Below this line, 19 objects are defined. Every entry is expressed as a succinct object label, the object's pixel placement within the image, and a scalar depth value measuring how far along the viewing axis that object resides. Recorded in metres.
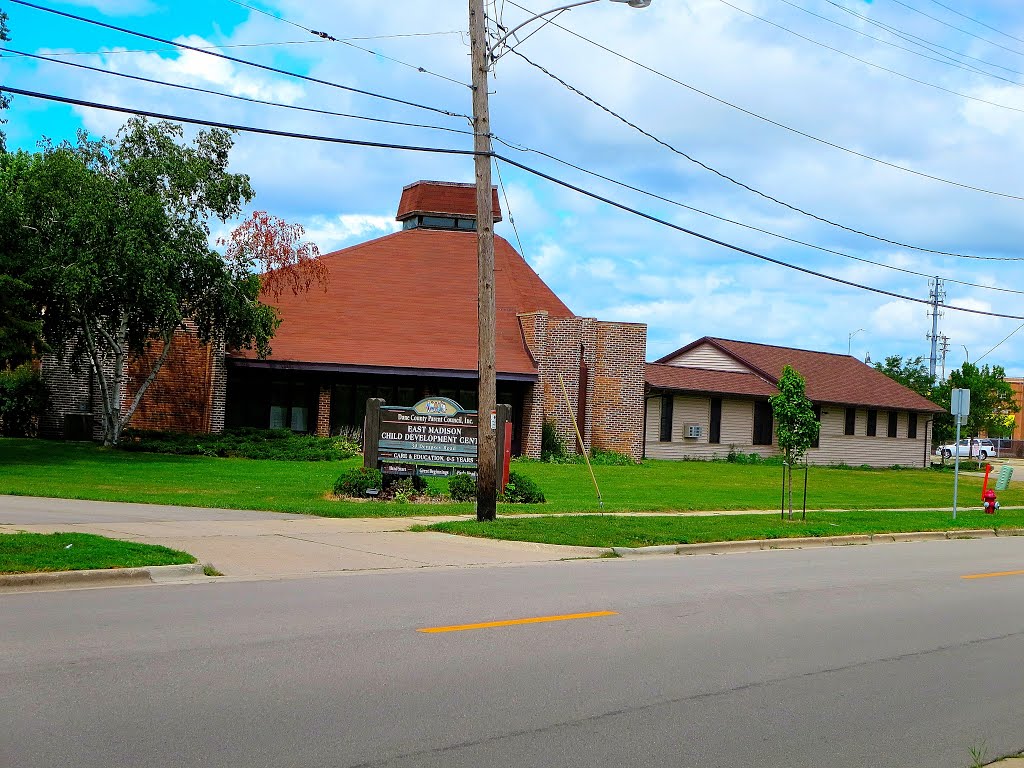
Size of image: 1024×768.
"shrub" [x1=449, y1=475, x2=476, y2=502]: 22.64
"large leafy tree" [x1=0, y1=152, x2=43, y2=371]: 27.36
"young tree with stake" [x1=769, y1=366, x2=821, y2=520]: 21.69
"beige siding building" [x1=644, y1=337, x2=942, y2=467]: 47.12
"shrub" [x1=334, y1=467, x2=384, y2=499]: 22.33
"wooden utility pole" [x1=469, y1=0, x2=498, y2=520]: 18.08
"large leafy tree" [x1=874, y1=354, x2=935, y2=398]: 66.31
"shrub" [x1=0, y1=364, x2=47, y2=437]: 37.44
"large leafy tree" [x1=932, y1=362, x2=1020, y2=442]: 63.44
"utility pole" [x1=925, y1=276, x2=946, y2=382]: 74.94
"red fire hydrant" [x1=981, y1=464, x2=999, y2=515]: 27.94
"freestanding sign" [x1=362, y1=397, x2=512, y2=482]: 22.41
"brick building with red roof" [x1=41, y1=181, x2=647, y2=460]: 36.97
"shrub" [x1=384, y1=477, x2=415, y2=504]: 22.44
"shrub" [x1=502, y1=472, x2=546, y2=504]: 22.80
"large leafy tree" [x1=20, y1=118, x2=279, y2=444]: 28.78
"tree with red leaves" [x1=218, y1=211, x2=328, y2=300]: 33.38
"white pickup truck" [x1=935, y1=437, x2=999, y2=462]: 78.50
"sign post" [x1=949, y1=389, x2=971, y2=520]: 24.62
